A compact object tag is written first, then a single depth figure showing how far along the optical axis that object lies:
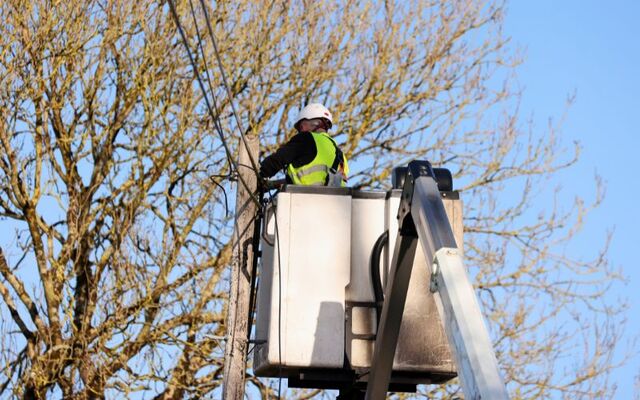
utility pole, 13.81
